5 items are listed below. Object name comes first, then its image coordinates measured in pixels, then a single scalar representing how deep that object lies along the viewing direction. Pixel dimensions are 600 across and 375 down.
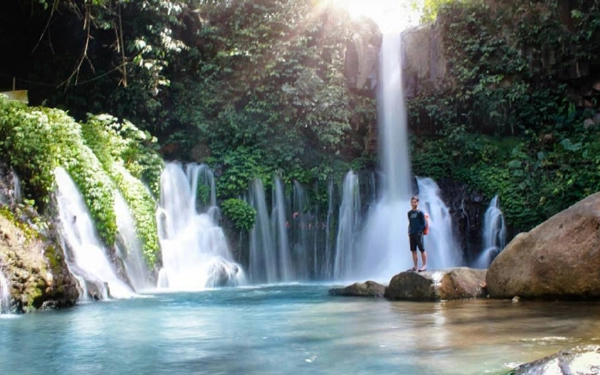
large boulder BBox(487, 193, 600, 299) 9.20
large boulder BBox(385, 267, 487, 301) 10.13
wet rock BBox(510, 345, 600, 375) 3.73
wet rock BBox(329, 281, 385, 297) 11.14
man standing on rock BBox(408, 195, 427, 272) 11.73
